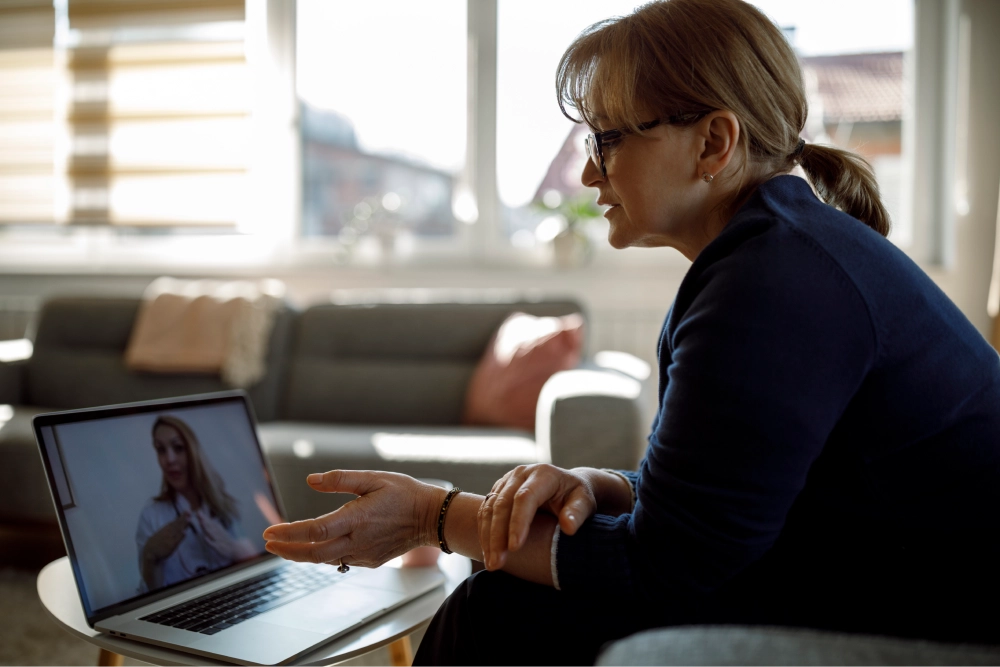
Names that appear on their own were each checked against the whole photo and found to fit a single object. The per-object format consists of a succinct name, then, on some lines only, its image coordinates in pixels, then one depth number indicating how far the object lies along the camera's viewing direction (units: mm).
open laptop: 987
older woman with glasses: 720
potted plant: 3193
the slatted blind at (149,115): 3590
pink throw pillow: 2439
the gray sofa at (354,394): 2047
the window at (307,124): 3475
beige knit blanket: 2783
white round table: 913
